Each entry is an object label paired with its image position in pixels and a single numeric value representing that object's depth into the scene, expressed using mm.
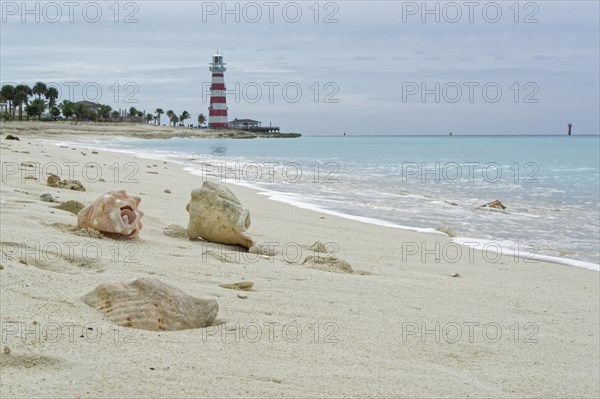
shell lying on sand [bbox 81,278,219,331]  3051
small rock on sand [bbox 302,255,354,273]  5015
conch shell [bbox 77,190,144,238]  5117
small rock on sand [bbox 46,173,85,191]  8219
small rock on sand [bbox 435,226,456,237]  8133
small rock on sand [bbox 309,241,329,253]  6004
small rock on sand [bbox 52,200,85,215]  6188
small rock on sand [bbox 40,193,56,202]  6645
